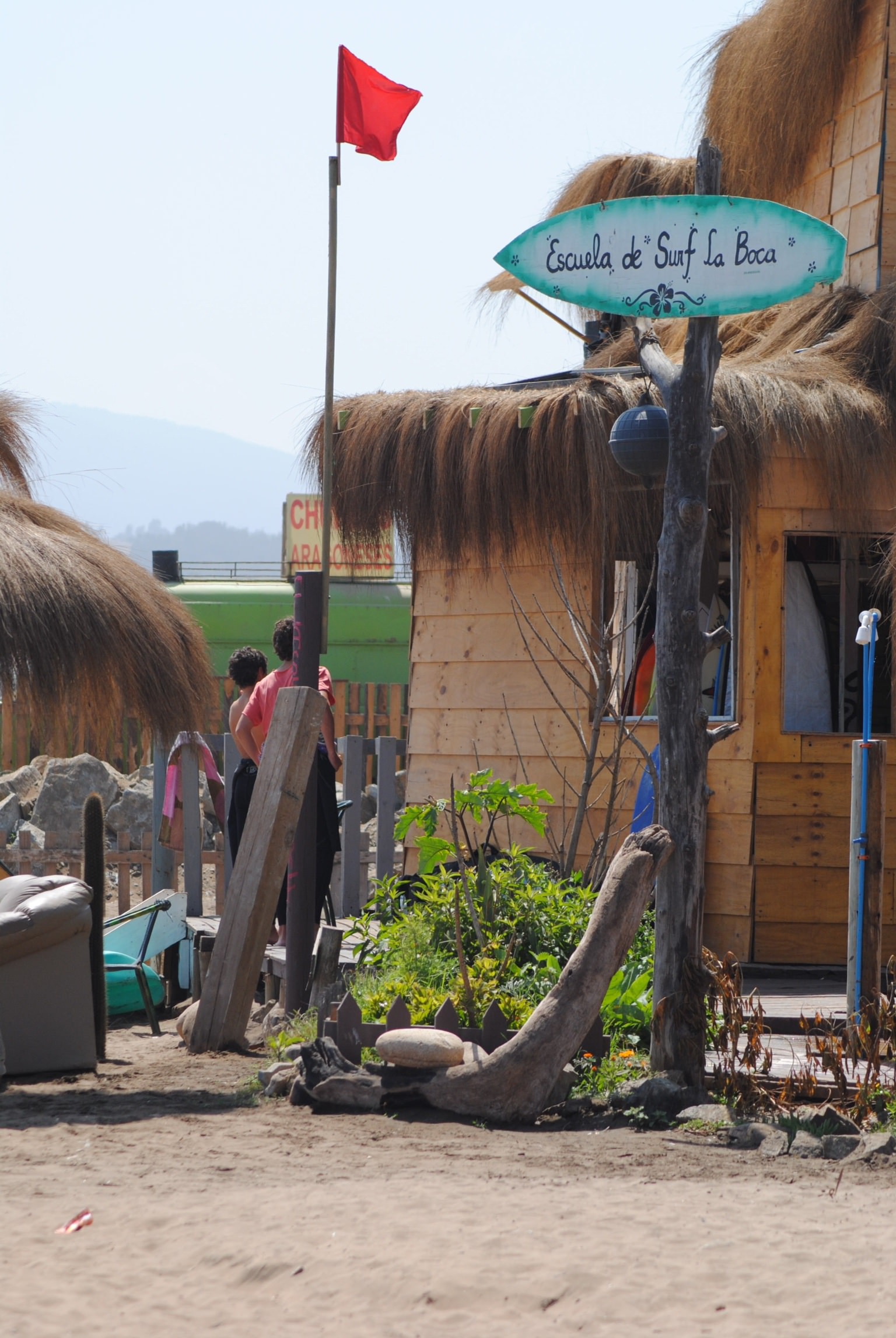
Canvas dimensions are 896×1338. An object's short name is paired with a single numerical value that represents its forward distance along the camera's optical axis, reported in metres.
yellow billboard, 48.55
